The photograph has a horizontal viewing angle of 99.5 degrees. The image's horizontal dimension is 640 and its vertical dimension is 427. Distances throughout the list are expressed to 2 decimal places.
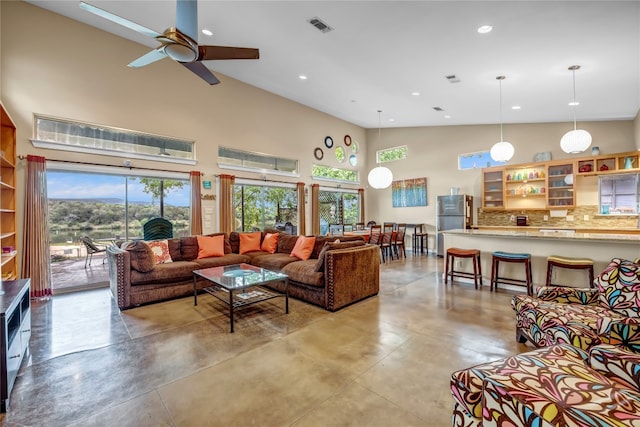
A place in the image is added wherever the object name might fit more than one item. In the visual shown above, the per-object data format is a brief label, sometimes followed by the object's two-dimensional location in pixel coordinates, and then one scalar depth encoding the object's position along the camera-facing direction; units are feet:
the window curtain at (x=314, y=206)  27.61
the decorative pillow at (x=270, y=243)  18.87
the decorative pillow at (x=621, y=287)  6.86
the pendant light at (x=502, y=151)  16.08
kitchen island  11.69
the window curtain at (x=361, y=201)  33.45
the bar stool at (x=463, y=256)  15.23
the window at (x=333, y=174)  28.66
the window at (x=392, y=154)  30.78
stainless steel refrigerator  24.44
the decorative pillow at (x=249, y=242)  18.73
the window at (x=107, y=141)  14.76
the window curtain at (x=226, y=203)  20.94
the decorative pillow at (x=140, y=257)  12.92
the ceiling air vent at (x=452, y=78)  16.09
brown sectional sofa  12.14
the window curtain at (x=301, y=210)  26.53
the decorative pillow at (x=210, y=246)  16.81
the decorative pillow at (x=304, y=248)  15.93
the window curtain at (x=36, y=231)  13.87
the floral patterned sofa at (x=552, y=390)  3.34
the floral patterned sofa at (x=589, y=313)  6.13
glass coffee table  10.91
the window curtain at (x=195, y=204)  19.47
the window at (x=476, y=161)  25.26
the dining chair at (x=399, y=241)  24.47
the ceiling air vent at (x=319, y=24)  13.00
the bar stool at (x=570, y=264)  11.68
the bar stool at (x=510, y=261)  13.51
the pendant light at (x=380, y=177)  20.84
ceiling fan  9.19
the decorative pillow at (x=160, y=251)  14.87
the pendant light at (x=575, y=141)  13.57
